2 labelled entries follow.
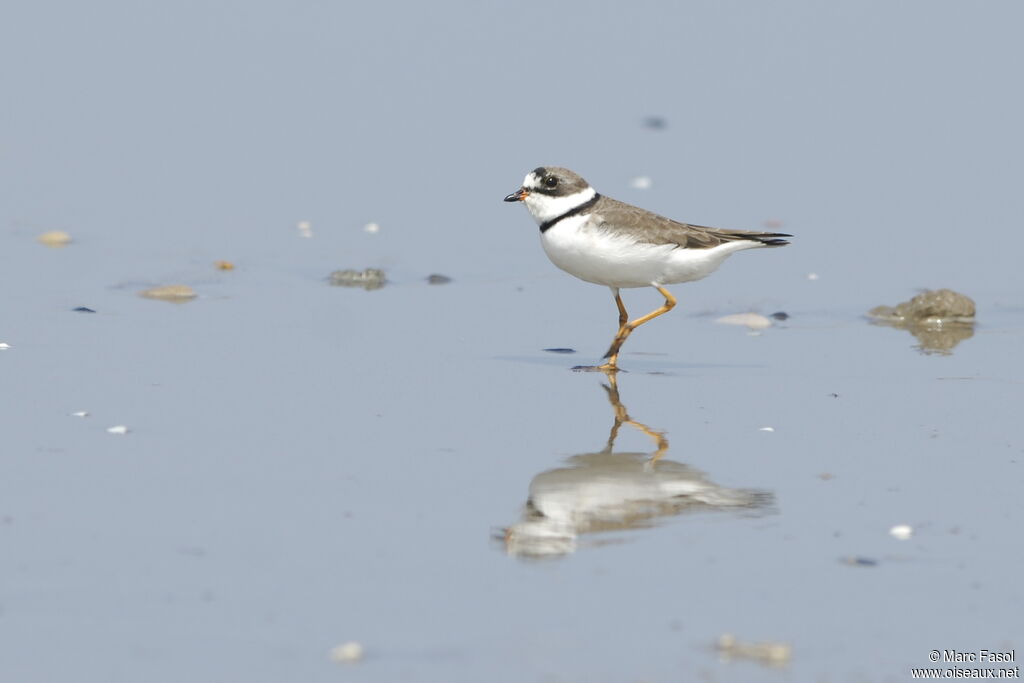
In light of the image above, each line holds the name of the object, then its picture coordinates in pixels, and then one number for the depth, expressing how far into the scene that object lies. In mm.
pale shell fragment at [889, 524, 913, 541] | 10812
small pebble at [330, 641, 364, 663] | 8477
